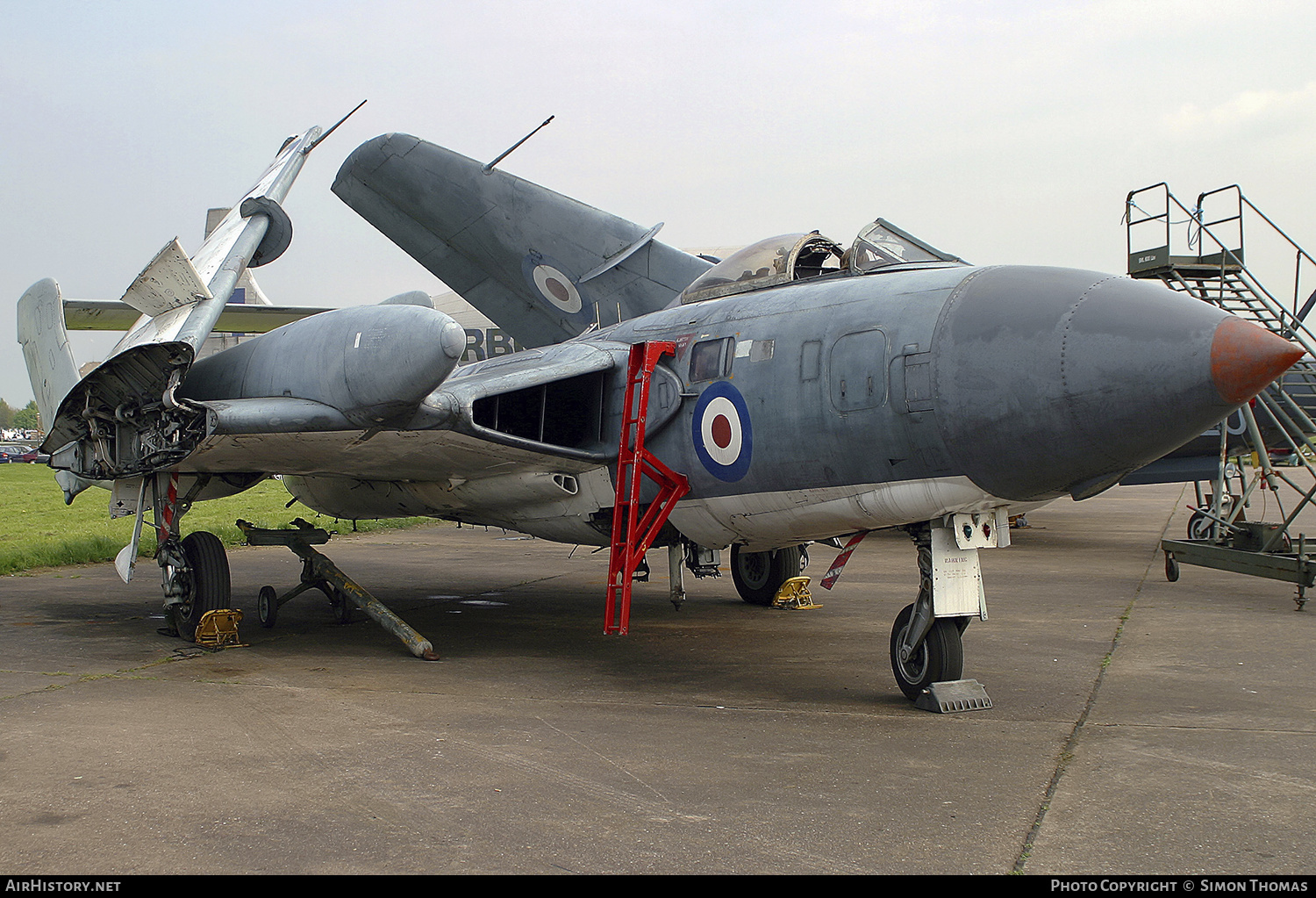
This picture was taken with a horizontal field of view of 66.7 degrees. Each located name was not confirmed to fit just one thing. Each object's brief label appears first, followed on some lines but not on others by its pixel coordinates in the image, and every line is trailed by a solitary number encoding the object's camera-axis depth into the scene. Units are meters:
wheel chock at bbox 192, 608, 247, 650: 8.20
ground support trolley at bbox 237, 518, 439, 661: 8.83
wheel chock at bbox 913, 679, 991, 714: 5.84
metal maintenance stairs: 10.47
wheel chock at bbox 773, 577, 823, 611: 10.42
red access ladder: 6.70
